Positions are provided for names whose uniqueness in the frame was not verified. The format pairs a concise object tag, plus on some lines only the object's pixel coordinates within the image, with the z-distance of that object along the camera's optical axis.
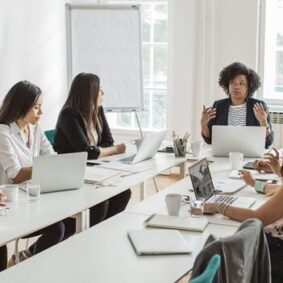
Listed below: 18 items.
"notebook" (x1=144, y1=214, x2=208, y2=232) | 2.13
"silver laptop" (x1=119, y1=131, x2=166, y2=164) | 3.33
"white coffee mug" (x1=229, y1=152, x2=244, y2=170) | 3.28
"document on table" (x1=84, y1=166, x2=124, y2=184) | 2.85
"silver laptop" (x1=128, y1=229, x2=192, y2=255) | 1.86
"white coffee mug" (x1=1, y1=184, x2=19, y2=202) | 2.46
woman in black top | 3.56
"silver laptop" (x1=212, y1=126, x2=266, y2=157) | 3.57
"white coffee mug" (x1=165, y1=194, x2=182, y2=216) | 2.28
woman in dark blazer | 3.97
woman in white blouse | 2.88
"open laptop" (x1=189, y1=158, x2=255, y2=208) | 2.47
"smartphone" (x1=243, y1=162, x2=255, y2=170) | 3.31
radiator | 5.56
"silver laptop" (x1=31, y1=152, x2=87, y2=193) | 2.55
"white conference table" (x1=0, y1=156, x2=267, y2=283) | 1.67
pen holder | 3.66
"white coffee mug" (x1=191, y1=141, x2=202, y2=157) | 3.70
